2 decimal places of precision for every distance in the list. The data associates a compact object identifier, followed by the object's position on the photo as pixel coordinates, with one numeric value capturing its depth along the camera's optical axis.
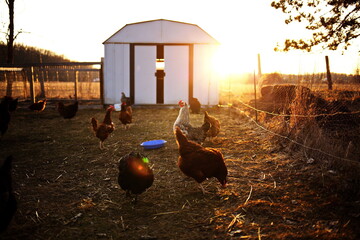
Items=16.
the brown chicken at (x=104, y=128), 6.11
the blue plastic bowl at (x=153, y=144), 6.13
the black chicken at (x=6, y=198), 2.54
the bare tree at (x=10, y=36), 15.30
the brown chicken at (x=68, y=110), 9.73
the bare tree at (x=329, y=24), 7.26
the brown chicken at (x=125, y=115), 8.13
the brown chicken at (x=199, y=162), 3.78
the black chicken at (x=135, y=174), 3.48
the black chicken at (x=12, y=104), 9.43
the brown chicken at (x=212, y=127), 6.85
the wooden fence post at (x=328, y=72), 9.71
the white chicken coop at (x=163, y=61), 13.47
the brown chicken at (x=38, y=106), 10.70
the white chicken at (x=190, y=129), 6.07
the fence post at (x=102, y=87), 13.41
